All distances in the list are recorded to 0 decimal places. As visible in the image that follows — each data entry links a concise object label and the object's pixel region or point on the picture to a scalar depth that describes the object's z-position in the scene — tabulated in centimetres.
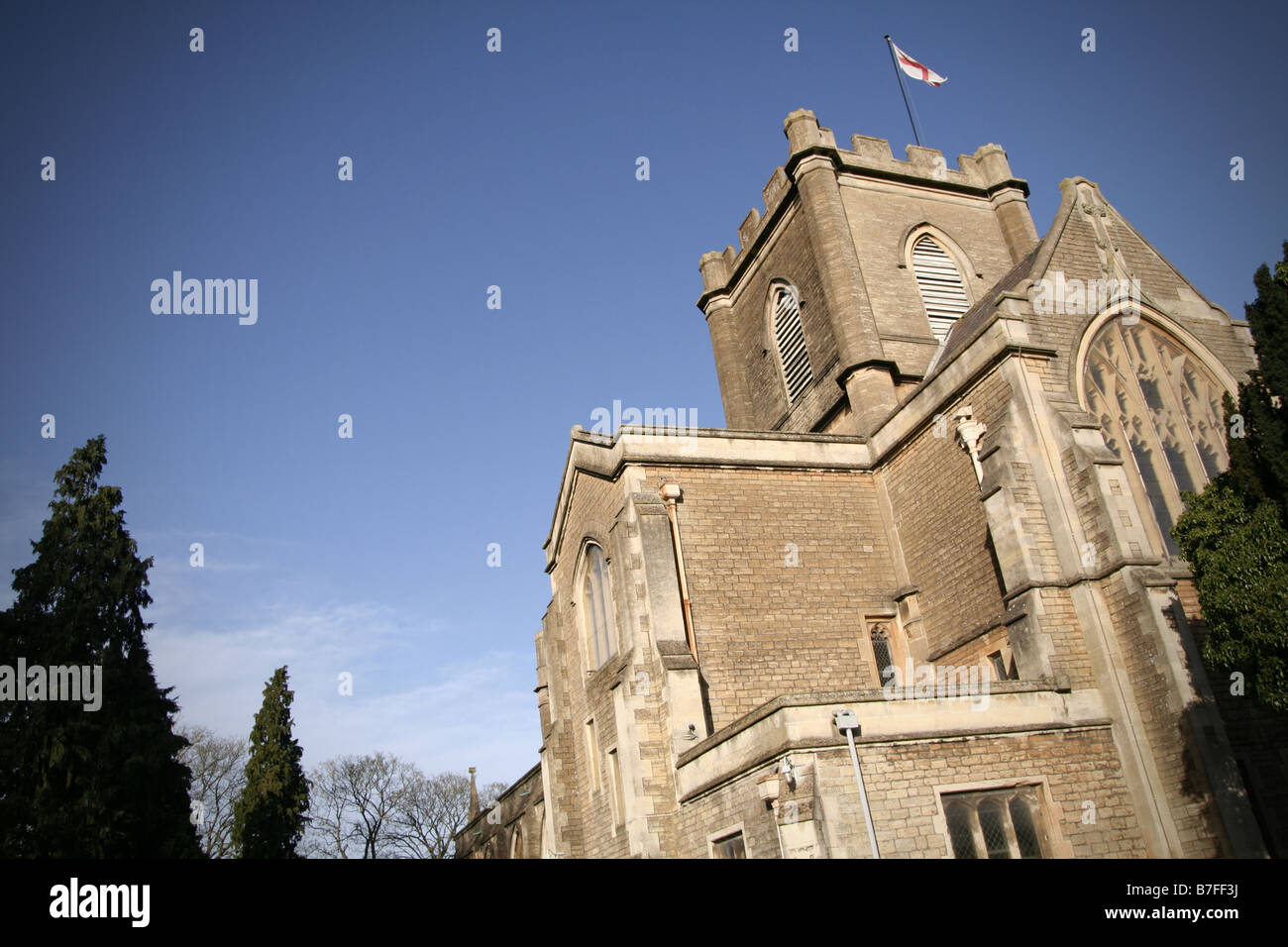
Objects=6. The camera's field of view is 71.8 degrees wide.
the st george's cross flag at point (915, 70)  2750
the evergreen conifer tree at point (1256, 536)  1045
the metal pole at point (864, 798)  1171
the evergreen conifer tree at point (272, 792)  3111
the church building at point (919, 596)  1287
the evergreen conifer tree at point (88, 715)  1942
